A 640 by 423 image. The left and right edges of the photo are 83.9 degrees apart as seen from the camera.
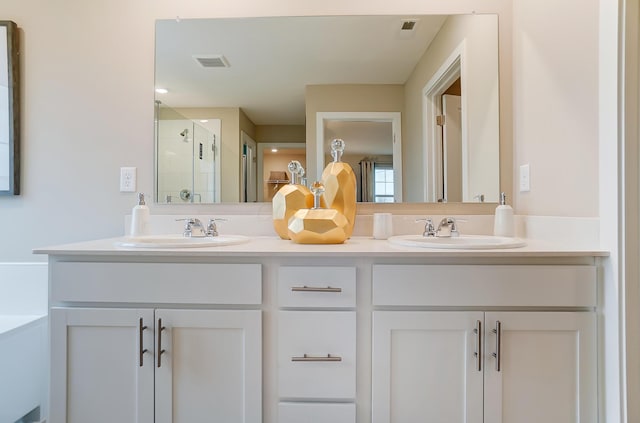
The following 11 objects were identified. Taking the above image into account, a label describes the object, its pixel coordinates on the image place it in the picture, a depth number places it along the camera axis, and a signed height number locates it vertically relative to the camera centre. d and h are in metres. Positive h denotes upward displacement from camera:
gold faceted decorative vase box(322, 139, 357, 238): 1.51 +0.10
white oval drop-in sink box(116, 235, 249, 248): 1.16 -0.10
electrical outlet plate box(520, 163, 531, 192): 1.50 +0.14
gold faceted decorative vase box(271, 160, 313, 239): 1.50 +0.04
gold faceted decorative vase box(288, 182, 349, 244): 1.31 -0.06
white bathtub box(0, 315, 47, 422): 1.39 -0.62
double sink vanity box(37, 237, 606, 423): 1.06 -0.38
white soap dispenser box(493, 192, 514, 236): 1.47 -0.04
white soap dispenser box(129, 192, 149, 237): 1.48 -0.04
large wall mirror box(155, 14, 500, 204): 1.61 +0.54
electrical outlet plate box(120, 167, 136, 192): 1.66 +0.16
